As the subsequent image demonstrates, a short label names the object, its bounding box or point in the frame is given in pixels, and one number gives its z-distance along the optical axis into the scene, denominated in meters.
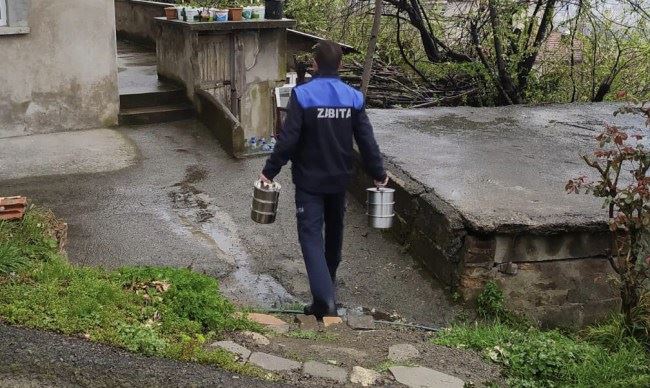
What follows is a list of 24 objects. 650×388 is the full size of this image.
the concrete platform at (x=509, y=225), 5.80
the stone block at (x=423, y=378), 4.04
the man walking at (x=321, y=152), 4.96
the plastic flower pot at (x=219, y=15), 11.02
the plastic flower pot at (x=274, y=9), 11.86
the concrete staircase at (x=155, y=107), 10.61
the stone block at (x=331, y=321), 5.01
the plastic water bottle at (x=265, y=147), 10.18
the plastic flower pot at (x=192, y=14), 10.87
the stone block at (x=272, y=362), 4.05
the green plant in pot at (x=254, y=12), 11.56
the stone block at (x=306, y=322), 4.91
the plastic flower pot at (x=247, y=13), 11.55
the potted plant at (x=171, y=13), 11.21
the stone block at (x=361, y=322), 5.00
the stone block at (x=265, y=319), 4.91
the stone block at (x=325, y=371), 4.02
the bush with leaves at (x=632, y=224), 4.83
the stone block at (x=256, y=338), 4.44
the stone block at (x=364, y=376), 3.98
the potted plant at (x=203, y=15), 10.98
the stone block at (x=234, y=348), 4.17
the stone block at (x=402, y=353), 4.40
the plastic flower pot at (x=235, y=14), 11.29
